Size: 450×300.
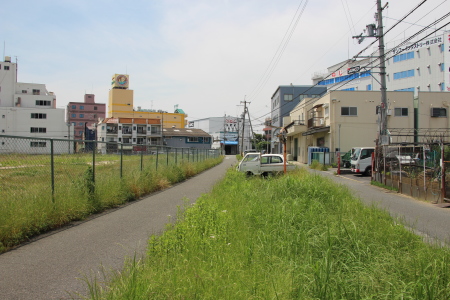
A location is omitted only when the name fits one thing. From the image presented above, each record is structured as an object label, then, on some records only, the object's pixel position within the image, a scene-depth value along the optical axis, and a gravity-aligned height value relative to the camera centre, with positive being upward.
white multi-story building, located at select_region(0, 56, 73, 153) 55.75 +6.37
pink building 93.44 +10.28
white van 22.80 -0.73
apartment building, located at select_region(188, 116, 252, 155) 97.81 +5.67
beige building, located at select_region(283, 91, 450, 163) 33.88 +3.55
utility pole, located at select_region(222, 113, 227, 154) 91.47 +3.57
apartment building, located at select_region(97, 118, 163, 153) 74.75 +4.20
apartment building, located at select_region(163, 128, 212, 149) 77.06 +2.57
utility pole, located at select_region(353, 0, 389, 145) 17.99 +4.63
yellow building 99.88 +12.56
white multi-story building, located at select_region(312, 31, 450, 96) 52.62 +13.77
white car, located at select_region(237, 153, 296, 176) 18.31 -0.81
